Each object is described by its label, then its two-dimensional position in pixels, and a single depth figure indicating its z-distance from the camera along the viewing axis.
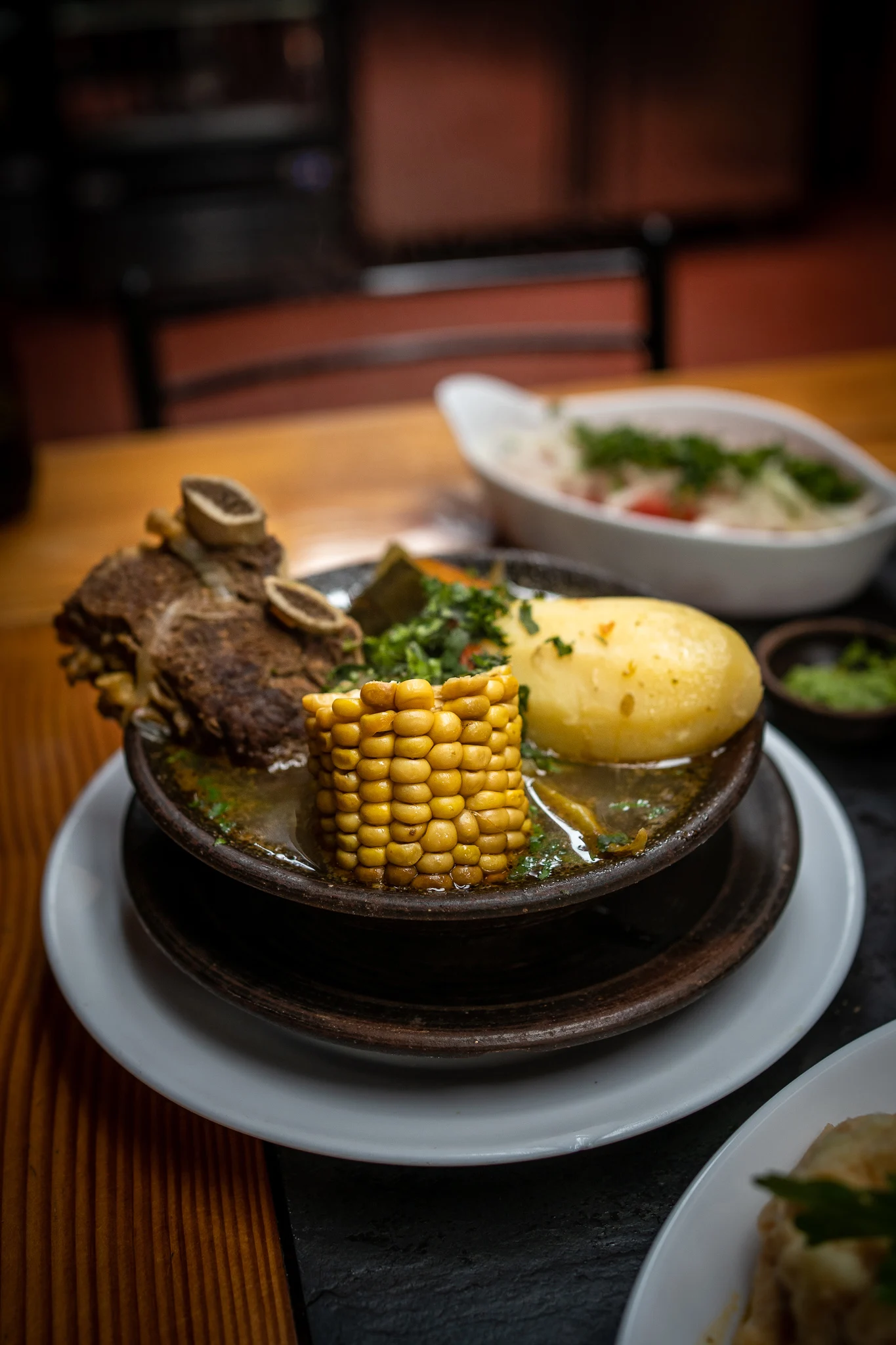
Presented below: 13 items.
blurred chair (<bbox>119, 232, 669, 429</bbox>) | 0.74
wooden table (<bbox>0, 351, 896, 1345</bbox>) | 0.32
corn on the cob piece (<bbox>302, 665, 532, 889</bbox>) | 0.35
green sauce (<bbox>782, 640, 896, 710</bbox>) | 0.48
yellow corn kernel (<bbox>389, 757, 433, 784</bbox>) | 0.35
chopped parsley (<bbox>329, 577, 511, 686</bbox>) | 0.40
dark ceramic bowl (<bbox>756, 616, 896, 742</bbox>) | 0.48
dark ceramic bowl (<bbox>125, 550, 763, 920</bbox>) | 0.33
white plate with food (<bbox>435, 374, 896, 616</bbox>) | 0.53
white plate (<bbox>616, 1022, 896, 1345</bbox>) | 0.29
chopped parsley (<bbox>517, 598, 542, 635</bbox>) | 0.41
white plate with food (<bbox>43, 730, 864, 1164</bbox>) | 0.34
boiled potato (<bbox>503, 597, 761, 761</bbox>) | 0.39
